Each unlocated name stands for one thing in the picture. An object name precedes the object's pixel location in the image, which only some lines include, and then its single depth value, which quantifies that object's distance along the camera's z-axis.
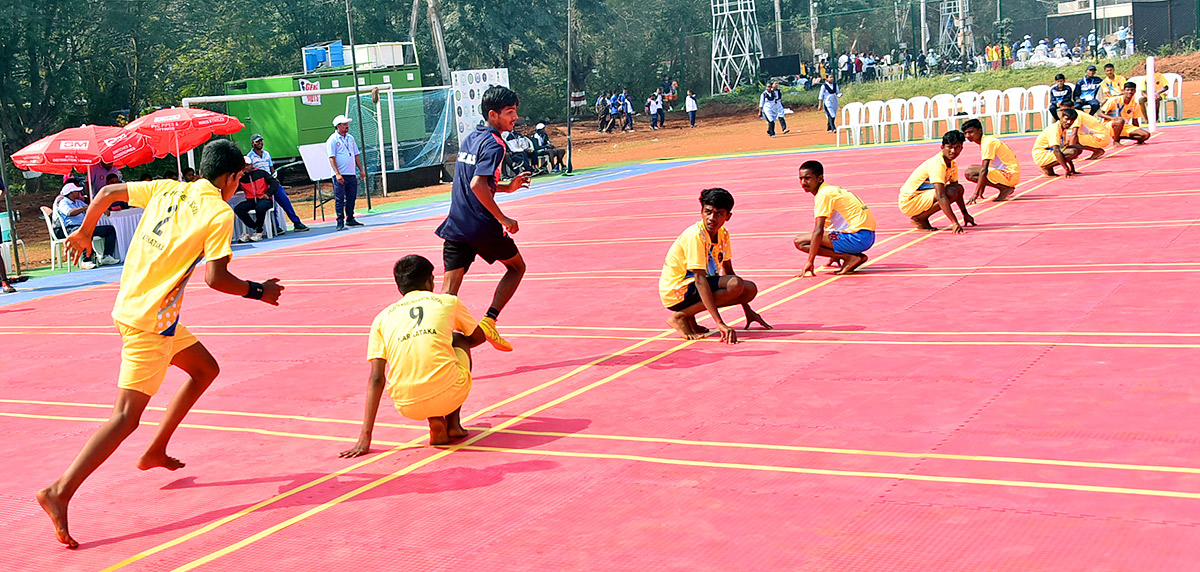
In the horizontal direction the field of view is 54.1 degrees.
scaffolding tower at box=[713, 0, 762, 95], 59.09
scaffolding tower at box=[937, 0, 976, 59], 53.50
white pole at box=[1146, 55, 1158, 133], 25.06
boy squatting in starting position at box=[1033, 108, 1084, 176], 18.12
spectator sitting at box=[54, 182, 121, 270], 18.75
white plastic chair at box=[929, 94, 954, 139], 31.30
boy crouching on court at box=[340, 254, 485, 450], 6.47
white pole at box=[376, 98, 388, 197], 28.34
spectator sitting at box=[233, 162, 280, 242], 20.61
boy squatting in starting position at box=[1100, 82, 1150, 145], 22.31
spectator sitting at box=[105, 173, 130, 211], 19.00
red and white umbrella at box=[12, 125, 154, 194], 19.02
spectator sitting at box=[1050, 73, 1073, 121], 25.36
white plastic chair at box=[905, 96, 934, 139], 31.33
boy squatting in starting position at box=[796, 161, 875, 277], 11.23
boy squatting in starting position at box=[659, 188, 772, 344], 8.67
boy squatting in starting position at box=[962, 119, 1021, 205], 15.70
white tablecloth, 19.25
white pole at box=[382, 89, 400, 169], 29.05
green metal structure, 36.19
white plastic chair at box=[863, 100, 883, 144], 32.03
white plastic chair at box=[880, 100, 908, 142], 31.69
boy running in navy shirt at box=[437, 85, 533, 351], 8.77
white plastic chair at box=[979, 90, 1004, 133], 30.02
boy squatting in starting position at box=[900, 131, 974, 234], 13.23
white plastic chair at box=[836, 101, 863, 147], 31.86
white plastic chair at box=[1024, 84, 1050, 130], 29.97
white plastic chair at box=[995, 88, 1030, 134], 30.03
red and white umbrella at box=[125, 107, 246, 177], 20.72
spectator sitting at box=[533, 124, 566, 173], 31.72
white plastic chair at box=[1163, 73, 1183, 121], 28.39
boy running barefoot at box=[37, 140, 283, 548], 5.88
